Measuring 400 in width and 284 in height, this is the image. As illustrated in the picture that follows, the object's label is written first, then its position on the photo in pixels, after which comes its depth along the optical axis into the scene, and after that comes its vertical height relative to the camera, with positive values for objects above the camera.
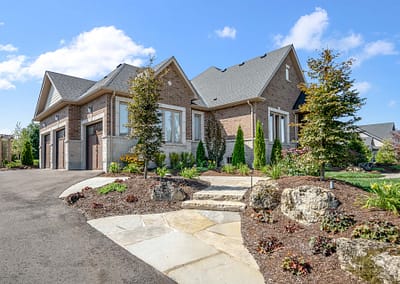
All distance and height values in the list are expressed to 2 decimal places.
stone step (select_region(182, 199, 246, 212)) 5.68 -1.40
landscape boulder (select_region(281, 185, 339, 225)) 4.50 -1.09
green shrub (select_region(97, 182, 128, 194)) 6.92 -1.14
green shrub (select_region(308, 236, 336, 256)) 3.28 -1.37
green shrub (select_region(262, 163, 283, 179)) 6.96 -0.77
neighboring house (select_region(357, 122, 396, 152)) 35.72 +2.16
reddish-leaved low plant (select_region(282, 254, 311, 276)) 2.99 -1.51
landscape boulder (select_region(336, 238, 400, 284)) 2.65 -1.33
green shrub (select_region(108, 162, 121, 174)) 10.59 -0.83
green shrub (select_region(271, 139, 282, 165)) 14.45 -0.03
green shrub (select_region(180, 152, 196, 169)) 13.55 -0.65
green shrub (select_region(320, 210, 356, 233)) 3.82 -1.22
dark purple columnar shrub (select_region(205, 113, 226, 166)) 15.55 +0.47
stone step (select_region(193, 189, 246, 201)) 6.24 -1.26
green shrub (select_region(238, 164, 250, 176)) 10.80 -1.04
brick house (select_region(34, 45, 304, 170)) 12.14 +2.48
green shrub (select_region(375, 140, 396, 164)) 20.54 -0.68
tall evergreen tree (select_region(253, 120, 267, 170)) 13.20 -0.07
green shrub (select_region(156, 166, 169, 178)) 8.04 -0.79
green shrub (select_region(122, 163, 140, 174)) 10.23 -0.85
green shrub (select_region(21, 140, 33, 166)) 20.44 -0.43
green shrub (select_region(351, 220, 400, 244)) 3.14 -1.16
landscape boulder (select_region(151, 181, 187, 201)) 6.53 -1.22
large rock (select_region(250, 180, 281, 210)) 5.29 -1.12
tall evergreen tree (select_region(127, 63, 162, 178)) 7.73 +1.10
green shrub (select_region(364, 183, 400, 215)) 3.95 -0.89
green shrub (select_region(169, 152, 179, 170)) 13.15 -0.60
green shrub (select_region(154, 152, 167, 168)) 11.15 -0.71
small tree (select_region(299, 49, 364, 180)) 6.05 +0.97
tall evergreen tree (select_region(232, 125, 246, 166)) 13.68 -0.12
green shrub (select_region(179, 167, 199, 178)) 8.70 -0.91
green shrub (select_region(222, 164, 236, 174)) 11.28 -1.01
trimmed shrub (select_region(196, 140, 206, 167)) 14.79 -0.32
